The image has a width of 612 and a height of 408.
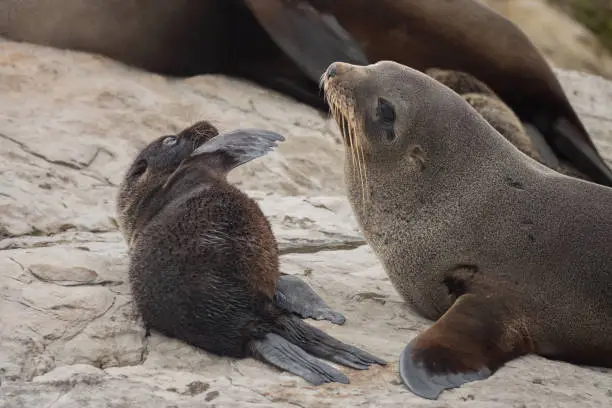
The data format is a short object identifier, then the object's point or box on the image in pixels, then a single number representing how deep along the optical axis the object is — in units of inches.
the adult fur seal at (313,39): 548.1
